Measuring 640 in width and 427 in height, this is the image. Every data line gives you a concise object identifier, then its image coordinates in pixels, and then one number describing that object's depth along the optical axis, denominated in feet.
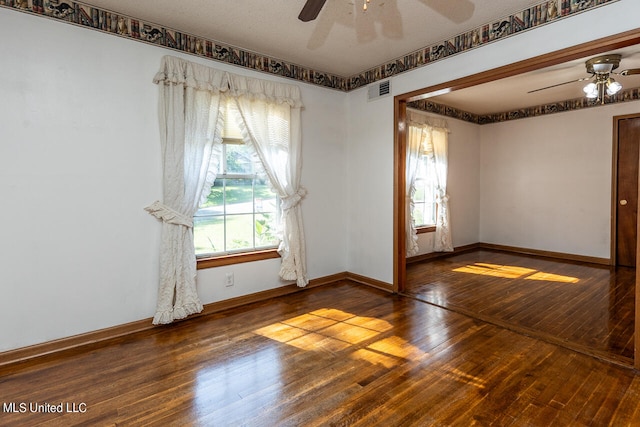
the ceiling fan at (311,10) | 6.11
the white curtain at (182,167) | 10.14
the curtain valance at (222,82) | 10.13
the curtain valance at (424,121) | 17.67
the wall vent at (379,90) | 13.37
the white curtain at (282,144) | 11.95
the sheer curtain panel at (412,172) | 17.60
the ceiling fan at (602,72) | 11.78
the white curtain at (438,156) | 18.11
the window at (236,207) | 11.55
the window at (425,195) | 19.29
